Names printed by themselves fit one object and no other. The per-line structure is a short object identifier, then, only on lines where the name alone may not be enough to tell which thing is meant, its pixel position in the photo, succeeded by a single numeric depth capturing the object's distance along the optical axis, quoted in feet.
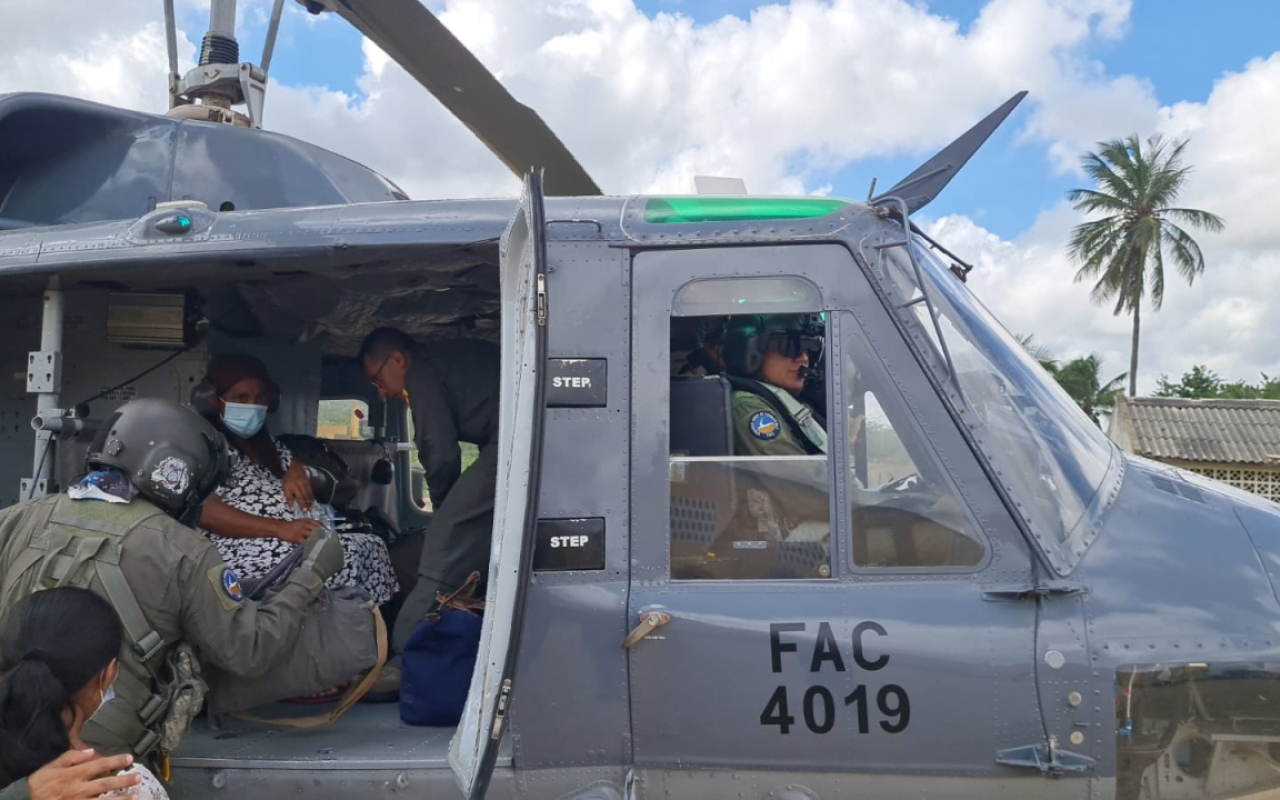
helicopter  8.18
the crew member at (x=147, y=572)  9.04
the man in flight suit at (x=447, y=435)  11.91
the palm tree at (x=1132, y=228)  115.75
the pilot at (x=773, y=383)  9.37
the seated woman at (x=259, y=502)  12.44
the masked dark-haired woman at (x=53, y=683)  6.77
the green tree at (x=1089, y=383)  118.11
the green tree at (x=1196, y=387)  135.95
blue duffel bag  10.52
